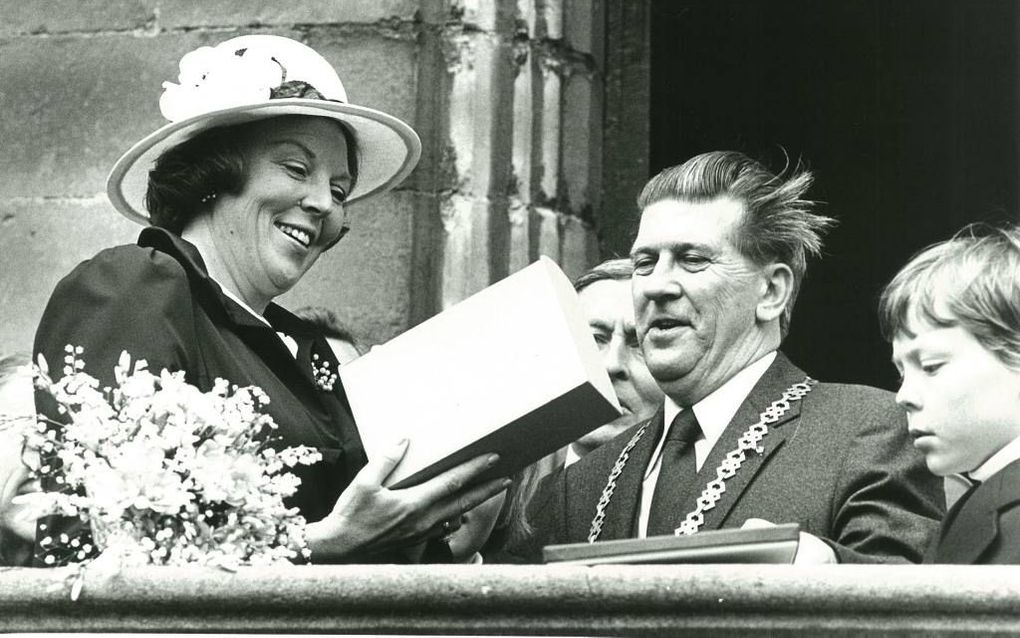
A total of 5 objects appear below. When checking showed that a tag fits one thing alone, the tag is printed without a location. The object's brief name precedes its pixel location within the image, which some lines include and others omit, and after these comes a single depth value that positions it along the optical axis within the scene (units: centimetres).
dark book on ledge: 504
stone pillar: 787
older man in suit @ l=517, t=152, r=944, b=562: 593
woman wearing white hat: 586
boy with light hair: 538
